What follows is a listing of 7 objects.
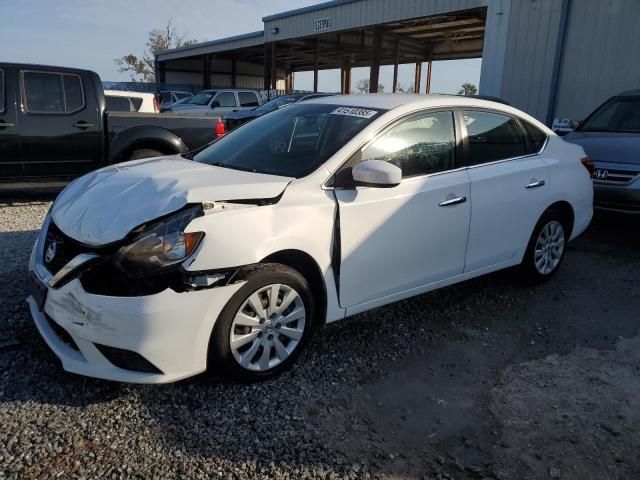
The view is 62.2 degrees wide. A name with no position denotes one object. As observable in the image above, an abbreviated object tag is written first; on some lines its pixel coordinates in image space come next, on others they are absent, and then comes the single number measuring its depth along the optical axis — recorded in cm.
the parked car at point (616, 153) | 619
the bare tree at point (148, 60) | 5203
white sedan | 260
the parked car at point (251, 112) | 1489
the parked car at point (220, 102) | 1712
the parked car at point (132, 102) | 998
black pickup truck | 656
